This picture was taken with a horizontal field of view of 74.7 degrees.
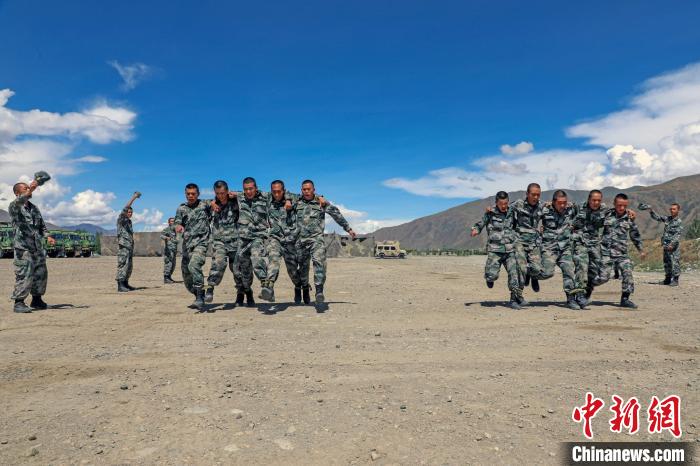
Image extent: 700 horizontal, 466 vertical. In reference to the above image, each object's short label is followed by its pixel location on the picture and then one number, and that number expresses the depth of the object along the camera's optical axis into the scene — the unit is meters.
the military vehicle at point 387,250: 45.41
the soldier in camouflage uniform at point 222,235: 8.58
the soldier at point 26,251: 8.39
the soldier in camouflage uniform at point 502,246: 8.89
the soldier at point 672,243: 13.34
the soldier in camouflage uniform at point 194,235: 8.49
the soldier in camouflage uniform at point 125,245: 12.09
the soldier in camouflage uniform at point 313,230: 8.44
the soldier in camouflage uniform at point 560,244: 8.83
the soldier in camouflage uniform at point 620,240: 8.96
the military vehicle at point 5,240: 30.89
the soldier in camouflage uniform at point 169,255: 14.65
